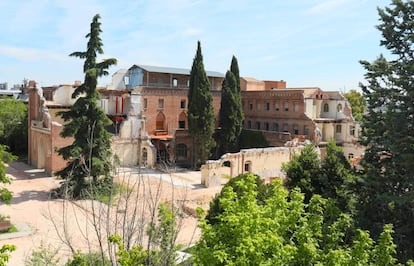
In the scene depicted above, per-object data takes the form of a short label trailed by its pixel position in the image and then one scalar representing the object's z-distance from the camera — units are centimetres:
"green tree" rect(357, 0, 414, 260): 1401
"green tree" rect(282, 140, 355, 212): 1823
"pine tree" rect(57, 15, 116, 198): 2625
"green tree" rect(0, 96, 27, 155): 4294
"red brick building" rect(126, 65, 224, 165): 4419
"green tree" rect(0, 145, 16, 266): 1908
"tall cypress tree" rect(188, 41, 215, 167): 4031
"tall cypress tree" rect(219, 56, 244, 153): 4366
